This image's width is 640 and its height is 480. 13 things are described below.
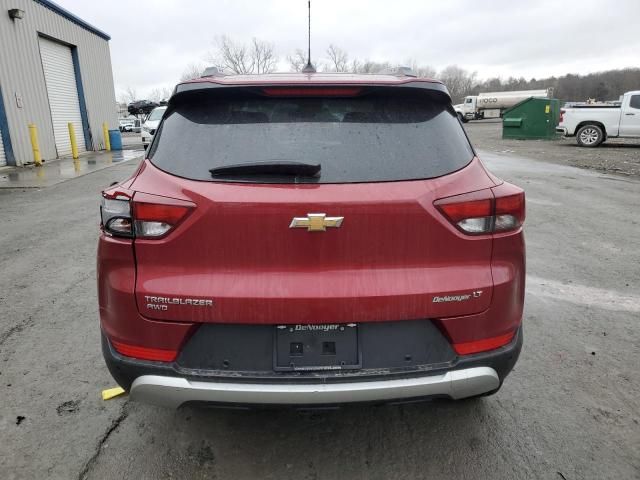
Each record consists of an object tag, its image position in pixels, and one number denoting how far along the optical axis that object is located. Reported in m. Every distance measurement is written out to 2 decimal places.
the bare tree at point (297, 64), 58.50
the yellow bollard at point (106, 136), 21.38
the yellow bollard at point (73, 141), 17.56
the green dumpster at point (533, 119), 23.20
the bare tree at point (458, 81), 101.81
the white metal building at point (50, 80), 14.52
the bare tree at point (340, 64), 71.19
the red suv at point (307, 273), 1.89
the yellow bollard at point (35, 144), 15.07
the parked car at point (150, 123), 18.33
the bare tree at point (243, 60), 64.14
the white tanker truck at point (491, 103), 53.38
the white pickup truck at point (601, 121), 17.73
